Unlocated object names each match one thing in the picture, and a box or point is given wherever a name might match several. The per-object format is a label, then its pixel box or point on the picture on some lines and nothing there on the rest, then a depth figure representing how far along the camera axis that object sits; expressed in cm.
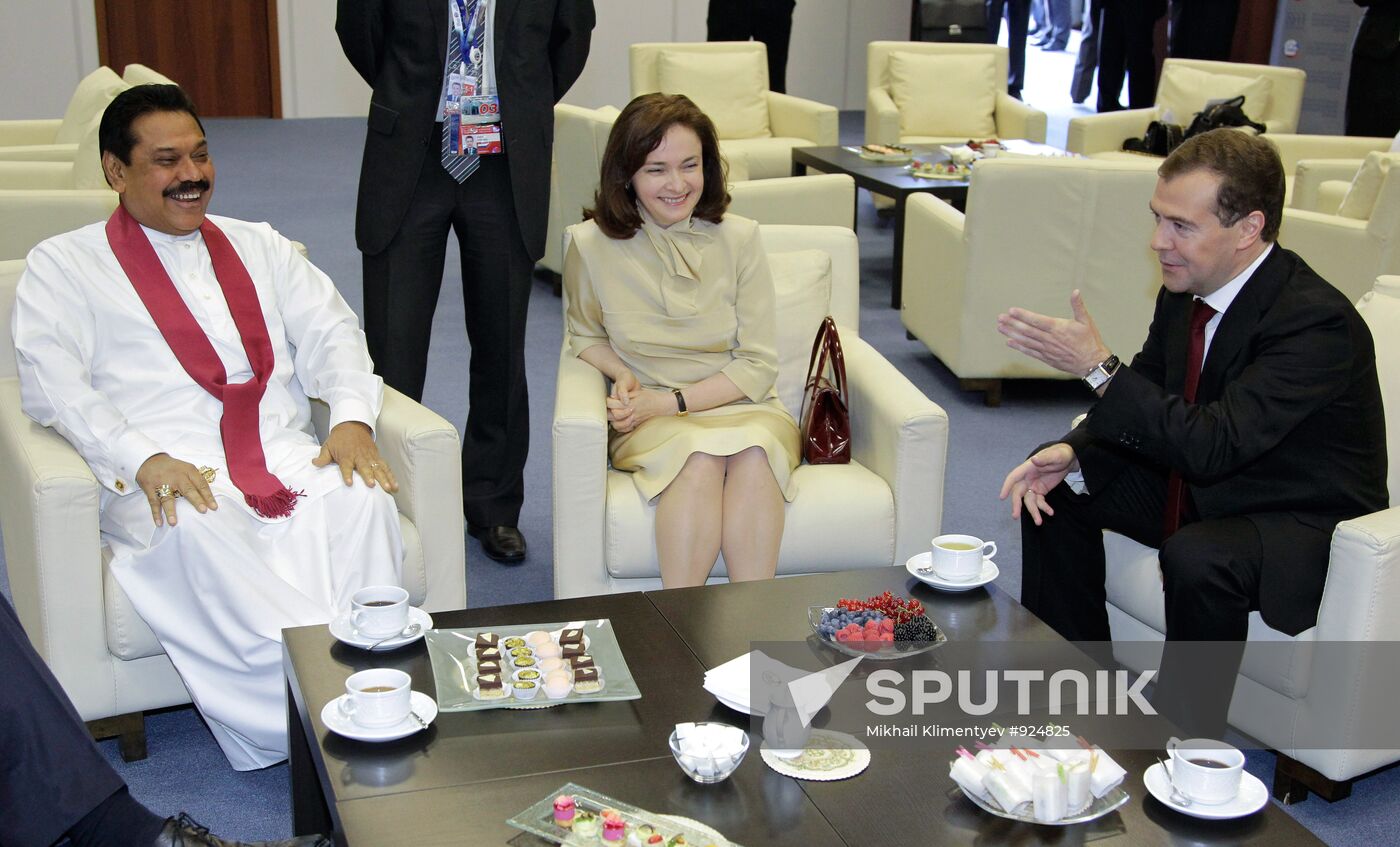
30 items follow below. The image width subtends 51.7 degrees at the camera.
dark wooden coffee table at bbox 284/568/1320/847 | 186
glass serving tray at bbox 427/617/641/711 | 216
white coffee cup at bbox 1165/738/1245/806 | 189
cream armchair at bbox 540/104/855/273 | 573
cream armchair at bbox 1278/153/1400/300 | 475
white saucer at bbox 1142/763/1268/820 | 188
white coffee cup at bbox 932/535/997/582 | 261
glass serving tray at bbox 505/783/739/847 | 181
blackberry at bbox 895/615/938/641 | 239
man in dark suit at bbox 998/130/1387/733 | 269
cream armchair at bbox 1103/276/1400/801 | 259
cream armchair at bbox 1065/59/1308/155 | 754
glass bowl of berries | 237
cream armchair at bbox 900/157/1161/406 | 497
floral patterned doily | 200
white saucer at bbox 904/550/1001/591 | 261
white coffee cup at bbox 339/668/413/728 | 203
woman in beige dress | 330
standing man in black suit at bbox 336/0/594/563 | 364
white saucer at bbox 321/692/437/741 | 203
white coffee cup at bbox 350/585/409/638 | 231
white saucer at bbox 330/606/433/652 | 231
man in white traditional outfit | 274
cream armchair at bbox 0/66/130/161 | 552
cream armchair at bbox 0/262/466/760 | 265
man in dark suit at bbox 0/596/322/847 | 216
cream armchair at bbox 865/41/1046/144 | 802
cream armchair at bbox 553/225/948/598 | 317
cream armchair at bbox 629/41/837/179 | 782
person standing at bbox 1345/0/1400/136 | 768
